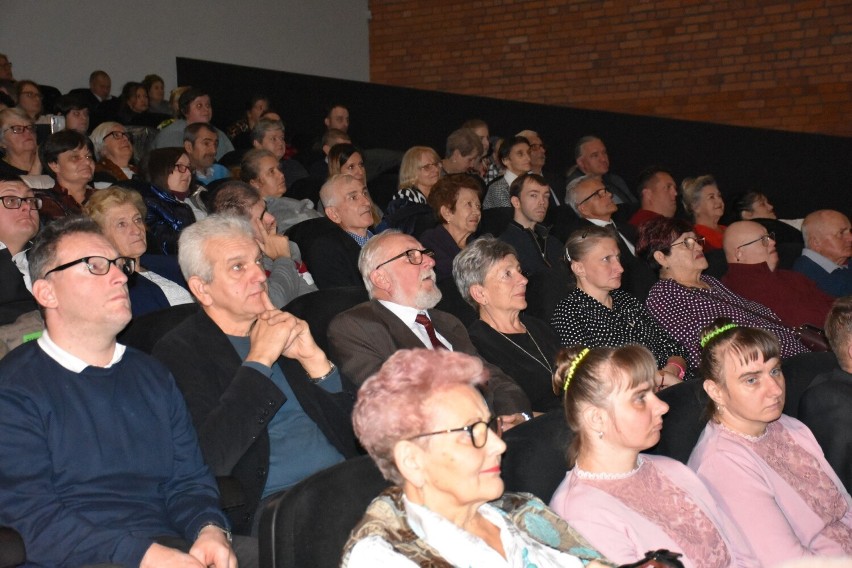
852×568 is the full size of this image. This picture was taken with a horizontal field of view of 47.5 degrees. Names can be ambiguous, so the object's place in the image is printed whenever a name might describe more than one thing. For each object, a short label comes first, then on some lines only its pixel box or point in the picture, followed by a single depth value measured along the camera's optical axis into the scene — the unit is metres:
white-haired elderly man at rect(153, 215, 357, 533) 2.35
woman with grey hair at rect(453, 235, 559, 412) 3.53
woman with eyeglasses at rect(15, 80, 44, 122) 6.74
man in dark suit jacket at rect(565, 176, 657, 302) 5.50
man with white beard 3.04
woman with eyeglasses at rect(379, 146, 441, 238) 5.17
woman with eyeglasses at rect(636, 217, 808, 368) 4.11
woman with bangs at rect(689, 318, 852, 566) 2.54
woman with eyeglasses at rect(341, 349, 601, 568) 1.73
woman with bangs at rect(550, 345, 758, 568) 2.23
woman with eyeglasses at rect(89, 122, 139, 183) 5.68
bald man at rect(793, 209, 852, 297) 5.12
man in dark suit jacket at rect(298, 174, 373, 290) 4.29
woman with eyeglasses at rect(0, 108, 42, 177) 5.08
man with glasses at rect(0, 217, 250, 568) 1.95
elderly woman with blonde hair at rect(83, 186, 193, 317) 3.54
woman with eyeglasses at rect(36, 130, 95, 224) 4.58
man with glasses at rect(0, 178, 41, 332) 3.23
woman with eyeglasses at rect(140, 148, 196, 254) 4.41
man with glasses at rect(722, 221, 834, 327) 4.60
